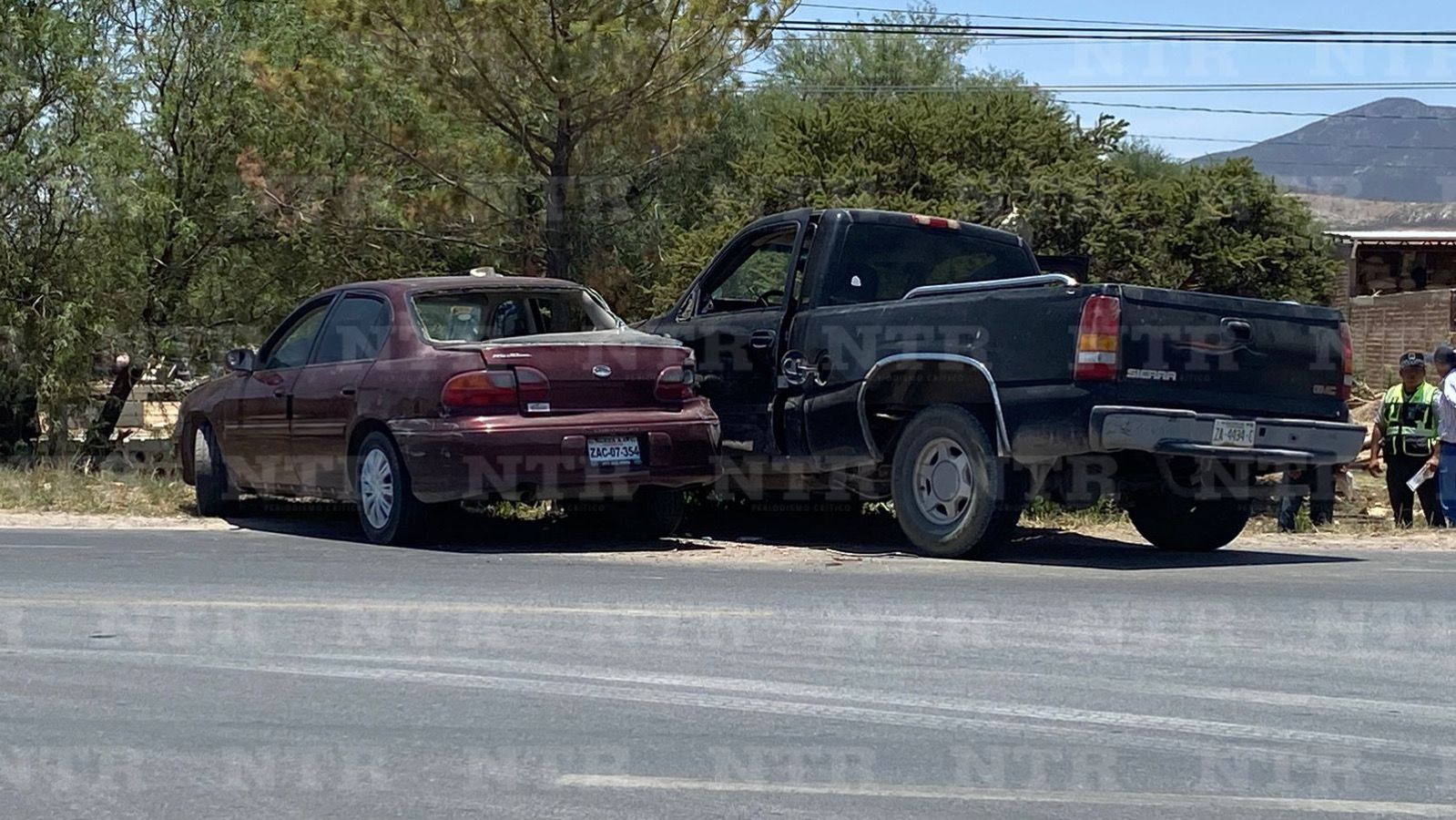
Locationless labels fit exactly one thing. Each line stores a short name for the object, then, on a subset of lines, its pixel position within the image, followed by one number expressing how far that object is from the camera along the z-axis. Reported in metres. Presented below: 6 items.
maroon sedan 10.27
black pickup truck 9.23
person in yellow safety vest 13.73
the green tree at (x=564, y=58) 17.38
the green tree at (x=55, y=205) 17.89
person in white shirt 13.29
